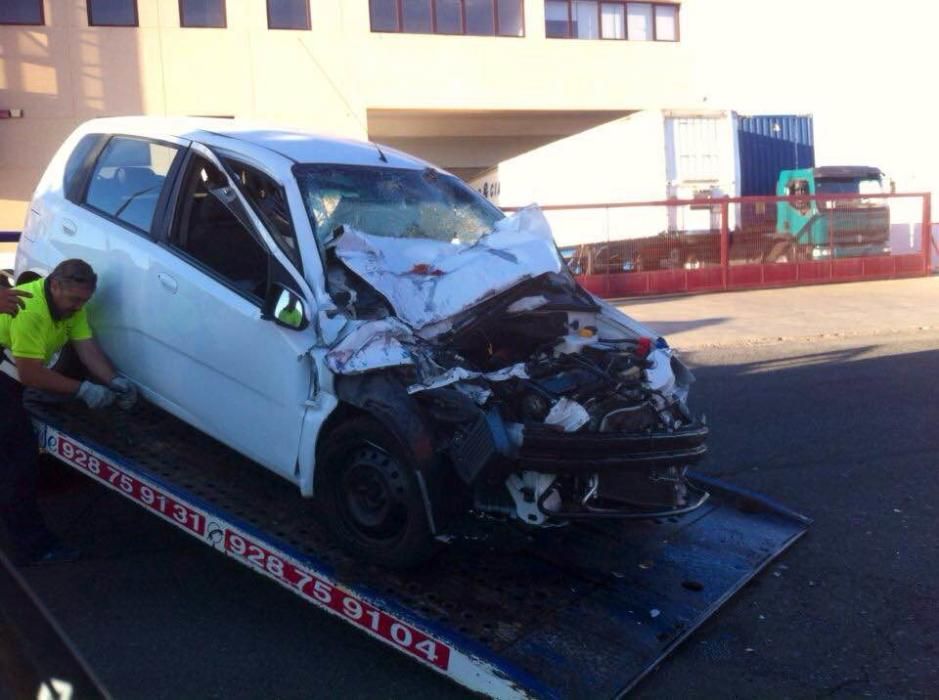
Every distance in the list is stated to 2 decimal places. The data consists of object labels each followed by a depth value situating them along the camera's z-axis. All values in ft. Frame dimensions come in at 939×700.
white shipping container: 86.94
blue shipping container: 94.43
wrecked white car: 13.26
